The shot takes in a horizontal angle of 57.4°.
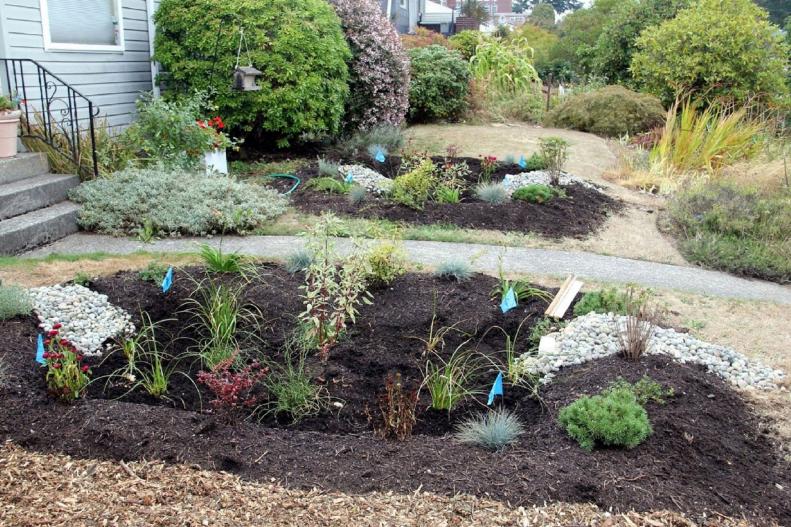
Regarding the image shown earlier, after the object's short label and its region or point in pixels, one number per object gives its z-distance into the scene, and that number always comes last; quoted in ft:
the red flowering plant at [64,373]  10.85
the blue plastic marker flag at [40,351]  11.46
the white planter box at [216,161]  25.95
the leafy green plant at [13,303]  13.07
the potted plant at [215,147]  25.88
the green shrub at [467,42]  59.00
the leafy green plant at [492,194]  24.45
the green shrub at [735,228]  19.99
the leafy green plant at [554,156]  27.12
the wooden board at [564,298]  14.74
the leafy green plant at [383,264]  15.67
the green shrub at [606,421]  10.02
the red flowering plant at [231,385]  10.43
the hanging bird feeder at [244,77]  27.25
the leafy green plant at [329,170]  27.14
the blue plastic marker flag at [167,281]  14.62
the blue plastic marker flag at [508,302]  14.58
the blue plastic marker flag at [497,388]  11.54
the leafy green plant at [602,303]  14.71
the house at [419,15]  85.20
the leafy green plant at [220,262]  16.01
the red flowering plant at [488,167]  28.00
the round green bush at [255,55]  29.43
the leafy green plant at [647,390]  11.26
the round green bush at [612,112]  44.65
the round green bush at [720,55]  44.57
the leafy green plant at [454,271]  16.66
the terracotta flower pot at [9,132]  21.38
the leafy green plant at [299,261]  16.70
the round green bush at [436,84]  45.68
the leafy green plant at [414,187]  23.58
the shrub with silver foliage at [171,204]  20.76
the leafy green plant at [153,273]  15.57
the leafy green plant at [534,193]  24.56
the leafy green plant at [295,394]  11.37
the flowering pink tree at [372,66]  35.14
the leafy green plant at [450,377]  11.80
